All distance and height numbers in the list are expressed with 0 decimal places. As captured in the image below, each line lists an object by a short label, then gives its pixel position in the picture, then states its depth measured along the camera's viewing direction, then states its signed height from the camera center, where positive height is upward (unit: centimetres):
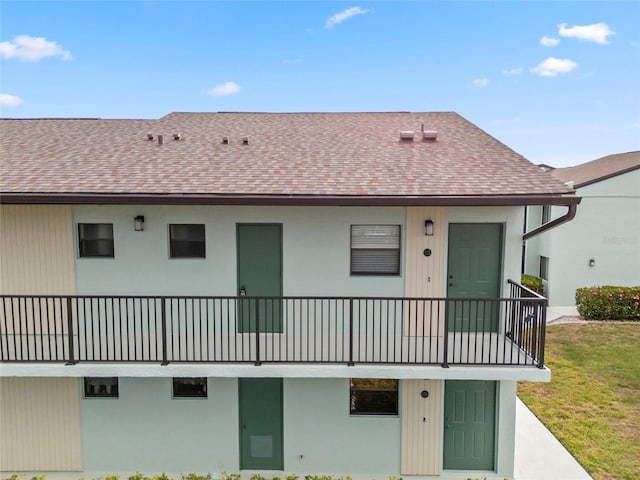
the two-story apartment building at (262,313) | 705 -209
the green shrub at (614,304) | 1653 -436
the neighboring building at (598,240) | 1772 -174
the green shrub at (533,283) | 1839 -382
